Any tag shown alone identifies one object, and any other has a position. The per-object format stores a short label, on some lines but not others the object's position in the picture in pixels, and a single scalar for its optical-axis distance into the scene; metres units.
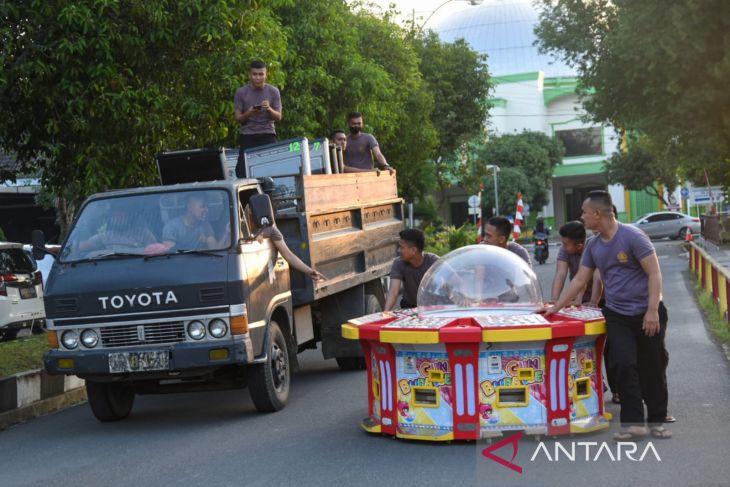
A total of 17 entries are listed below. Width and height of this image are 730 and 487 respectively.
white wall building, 87.25
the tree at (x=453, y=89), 43.62
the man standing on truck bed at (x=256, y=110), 12.94
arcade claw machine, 8.21
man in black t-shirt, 10.41
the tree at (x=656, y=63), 26.08
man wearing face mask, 15.26
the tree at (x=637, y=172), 72.81
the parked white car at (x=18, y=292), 19.53
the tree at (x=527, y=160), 79.88
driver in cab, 10.17
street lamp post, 70.95
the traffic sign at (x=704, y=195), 42.88
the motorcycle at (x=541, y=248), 39.16
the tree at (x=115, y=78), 14.27
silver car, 55.47
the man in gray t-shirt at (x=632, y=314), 8.19
